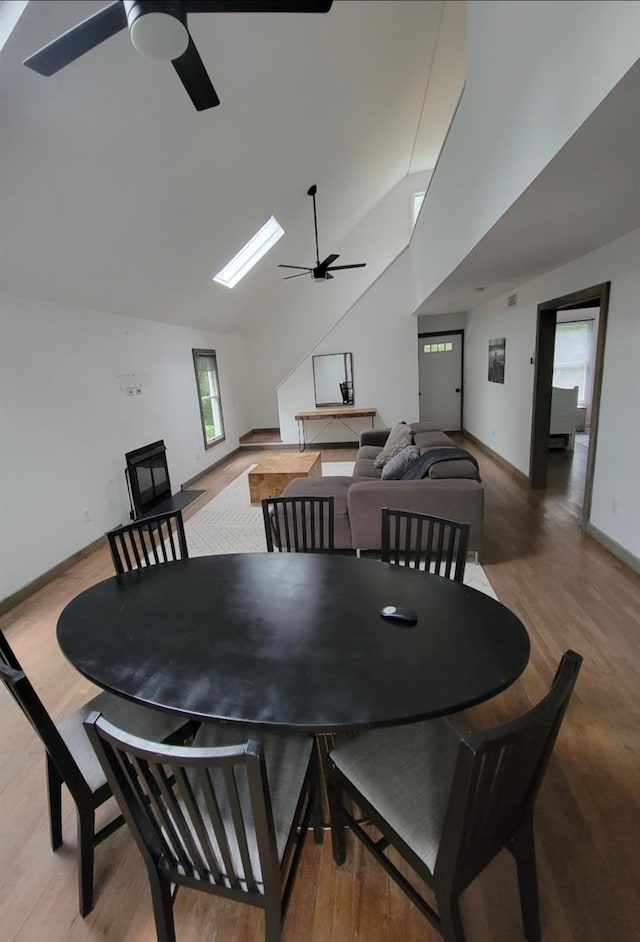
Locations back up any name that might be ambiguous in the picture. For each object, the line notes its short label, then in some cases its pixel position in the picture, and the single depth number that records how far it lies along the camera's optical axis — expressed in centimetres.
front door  796
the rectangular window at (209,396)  668
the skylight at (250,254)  516
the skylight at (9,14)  154
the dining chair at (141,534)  199
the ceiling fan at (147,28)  115
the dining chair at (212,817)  82
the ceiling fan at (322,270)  496
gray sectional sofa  301
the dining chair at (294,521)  218
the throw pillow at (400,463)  352
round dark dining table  107
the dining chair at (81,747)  111
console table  734
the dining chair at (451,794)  80
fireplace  450
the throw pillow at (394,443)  424
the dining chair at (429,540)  175
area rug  319
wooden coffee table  449
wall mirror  746
